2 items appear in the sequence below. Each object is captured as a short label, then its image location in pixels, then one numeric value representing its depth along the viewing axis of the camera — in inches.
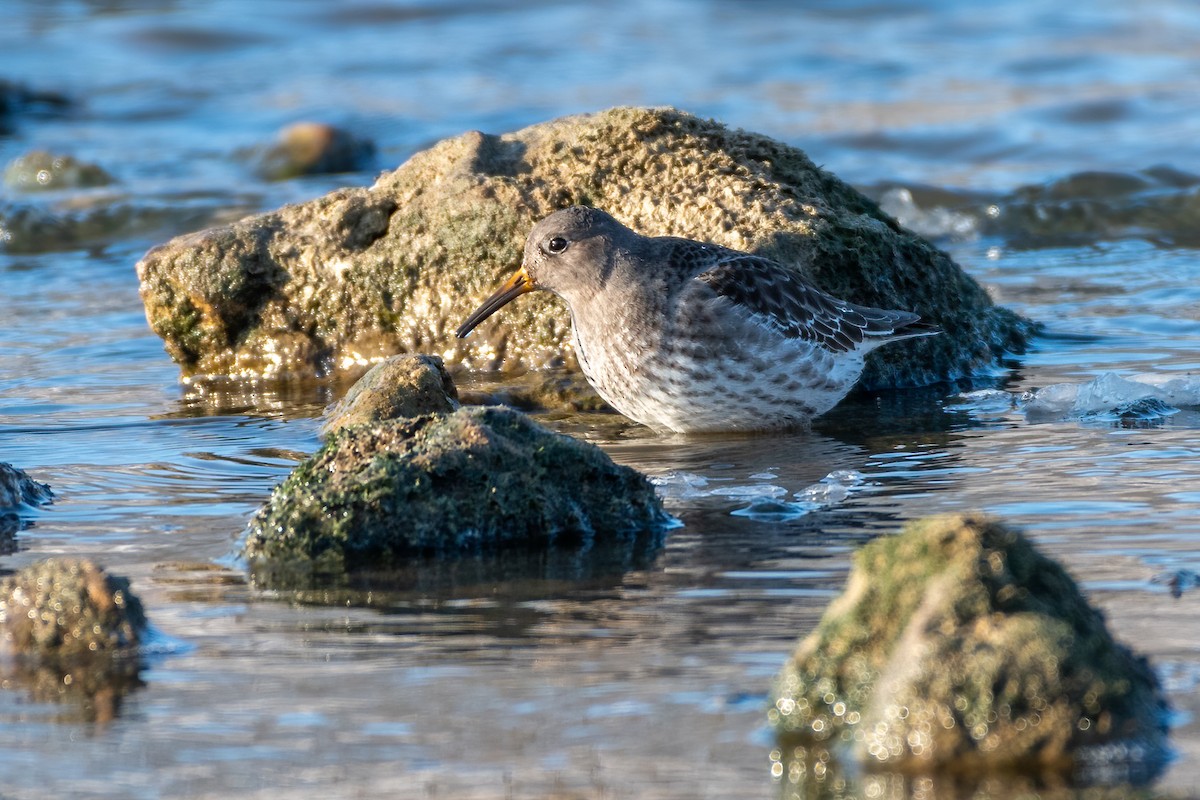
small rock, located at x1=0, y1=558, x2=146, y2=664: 353.4
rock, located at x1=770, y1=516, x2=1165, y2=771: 278.4
